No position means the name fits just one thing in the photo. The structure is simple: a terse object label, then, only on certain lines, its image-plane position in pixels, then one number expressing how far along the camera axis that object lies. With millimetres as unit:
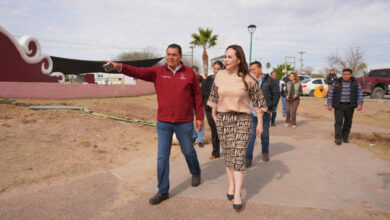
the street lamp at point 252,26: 17839
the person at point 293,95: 8898
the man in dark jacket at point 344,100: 6273
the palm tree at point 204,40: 31328
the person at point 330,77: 14421
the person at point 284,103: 11306
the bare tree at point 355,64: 41875
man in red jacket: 3197
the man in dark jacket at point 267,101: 4613
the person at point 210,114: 5137
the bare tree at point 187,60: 54094
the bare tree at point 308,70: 83025
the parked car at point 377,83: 17297
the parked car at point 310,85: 20925
